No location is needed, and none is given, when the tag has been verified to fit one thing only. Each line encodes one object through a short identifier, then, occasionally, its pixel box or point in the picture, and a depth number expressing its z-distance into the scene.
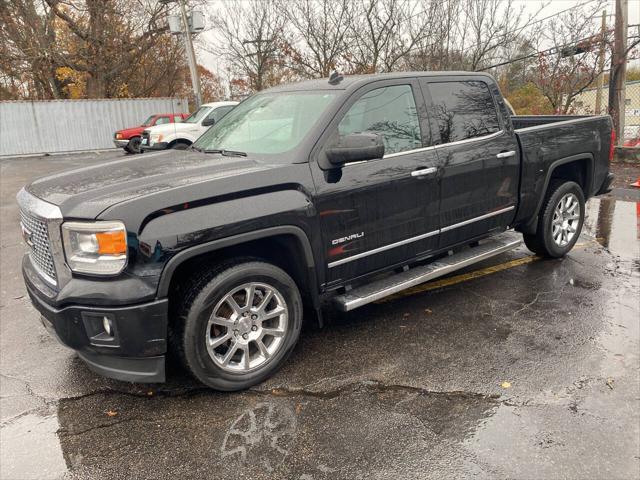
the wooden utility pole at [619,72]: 10.82
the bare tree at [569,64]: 12.08
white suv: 13.90
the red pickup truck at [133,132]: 19.83
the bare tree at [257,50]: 21.88
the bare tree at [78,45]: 23.38
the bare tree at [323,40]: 18.48
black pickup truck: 2.82
